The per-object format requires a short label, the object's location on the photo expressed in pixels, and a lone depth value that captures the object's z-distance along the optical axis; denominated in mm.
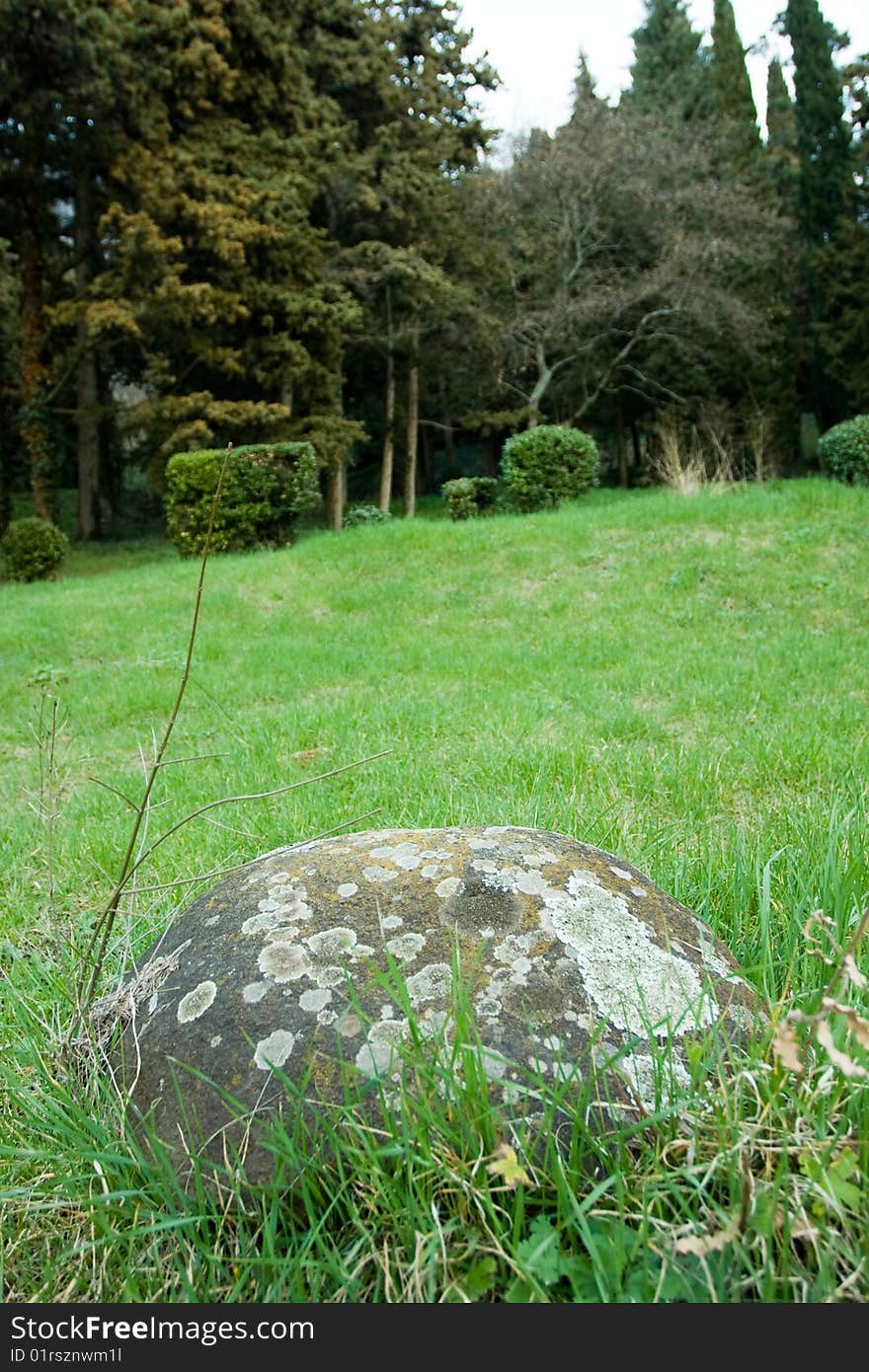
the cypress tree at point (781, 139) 25672
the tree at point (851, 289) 22141
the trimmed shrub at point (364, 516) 16188
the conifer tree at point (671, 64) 26984
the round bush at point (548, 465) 13406
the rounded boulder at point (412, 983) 1069
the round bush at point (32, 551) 13008
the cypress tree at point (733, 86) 24609
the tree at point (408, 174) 17297
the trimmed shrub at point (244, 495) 12398
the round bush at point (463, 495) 14016
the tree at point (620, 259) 19281
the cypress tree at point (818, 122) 22453
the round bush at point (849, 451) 11516
